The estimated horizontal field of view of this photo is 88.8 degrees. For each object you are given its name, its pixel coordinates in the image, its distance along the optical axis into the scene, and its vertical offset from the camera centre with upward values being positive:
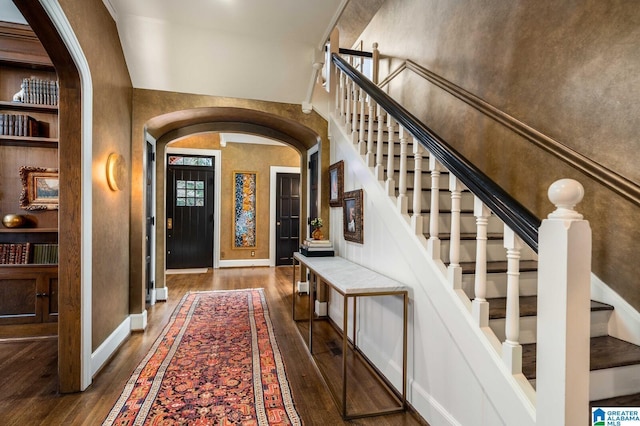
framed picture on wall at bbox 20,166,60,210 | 3.10 +0.22
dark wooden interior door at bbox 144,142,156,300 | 3.93 +0.01
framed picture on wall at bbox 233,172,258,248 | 7.00 +0.06
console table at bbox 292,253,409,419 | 1.98 -0.49
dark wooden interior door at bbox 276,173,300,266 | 7.17 -0.10
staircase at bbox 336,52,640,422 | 1.43 -0.29
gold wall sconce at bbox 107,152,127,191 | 2.62 +0.34
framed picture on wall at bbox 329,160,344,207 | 3.41 +0.32
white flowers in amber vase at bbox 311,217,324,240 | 3.59 -0.20
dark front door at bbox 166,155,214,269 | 6.57 +0.00
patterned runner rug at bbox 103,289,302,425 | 1.93 -1.20
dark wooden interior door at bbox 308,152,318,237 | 4.24 +0.36
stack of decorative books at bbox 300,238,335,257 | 3.47 -0.38
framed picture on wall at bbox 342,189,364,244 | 2.94 -0.03
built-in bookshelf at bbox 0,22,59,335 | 3.03 +0.43
